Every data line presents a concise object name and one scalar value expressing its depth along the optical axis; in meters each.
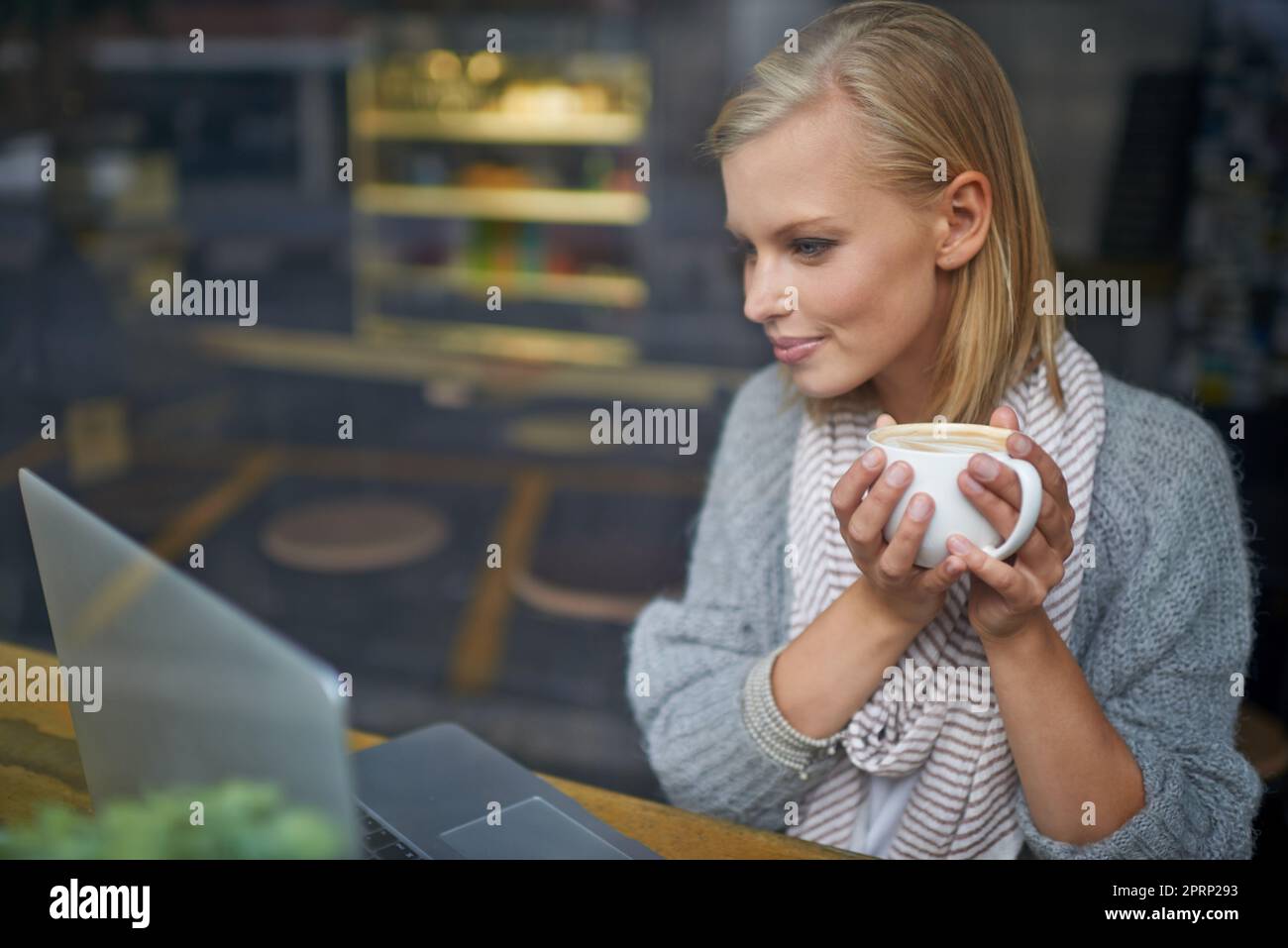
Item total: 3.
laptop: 0.58
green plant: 0.62
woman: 0.91
